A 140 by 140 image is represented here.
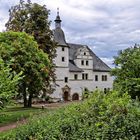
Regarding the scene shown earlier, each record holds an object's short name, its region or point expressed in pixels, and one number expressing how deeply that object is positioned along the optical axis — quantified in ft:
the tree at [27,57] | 47.64
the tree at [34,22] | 67.88
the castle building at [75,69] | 106.23
